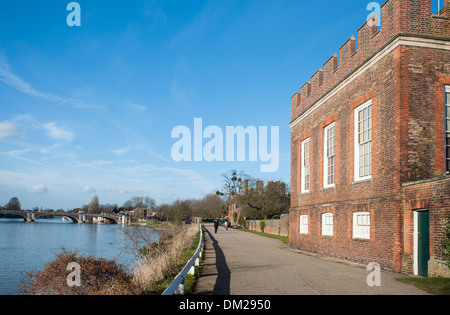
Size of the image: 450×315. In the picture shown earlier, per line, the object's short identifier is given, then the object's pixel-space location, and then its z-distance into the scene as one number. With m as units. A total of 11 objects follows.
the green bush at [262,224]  51.59
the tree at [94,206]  161.75
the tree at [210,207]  97.93
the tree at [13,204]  142.88
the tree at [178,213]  61.85
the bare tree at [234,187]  78.74
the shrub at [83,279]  7.78
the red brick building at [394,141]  11.91
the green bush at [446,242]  10.04
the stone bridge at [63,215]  111.12
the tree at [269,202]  56.12
